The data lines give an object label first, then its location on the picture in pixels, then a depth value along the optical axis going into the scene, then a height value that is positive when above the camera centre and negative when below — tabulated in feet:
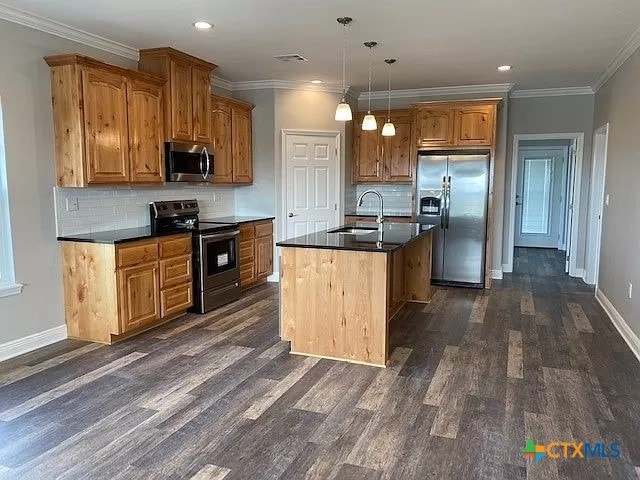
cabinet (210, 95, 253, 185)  19.06 +1.94
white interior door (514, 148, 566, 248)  32.24 -0.62
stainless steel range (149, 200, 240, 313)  16.26 -2.18
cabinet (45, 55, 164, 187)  12.80 +1.83
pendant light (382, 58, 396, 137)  15.72 +1.98
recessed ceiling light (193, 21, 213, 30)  12.93 +4.36
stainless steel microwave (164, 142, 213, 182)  16.08 +0.87
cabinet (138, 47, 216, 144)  15.66 +3.27
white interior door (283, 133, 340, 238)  21.44 +0.25
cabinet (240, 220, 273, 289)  19.39 -2.70
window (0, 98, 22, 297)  12.15 -1.41
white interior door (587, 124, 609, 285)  20.63 -0.52
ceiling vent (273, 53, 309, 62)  16.40 +4.47
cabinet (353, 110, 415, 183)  22.61 +1.69
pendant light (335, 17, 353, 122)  12.57 +2.09
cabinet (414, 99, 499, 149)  20.07 +2.72
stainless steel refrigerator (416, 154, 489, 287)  20.20 -0.92
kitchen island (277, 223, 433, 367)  11.83 -2.72
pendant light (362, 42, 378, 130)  14.02 +1.87
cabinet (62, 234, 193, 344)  13.17 -2.81
